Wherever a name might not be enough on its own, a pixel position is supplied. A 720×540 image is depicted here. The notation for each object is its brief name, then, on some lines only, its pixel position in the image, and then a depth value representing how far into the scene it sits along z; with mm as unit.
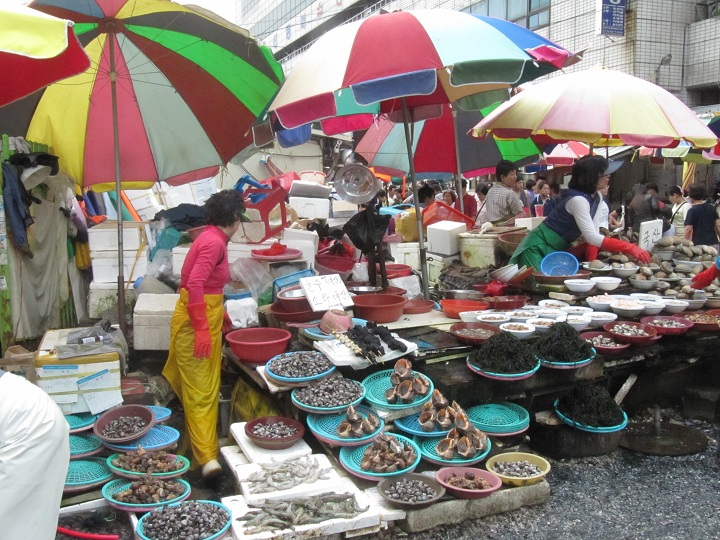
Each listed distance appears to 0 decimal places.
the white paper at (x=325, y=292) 5219
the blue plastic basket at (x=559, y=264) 6562
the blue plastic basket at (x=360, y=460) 3760
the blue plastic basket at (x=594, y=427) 4684
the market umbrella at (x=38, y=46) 3102
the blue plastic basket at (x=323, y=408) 4125
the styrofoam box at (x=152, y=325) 5484
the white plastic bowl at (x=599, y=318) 5531
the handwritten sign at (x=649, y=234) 7094
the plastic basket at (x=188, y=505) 3223
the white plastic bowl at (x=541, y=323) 5184
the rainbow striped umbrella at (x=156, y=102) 5906
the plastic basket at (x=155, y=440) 4254
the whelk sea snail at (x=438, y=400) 4340
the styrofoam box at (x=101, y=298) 6375
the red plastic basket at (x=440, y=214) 8930
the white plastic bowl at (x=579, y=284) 6133
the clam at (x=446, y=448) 4047
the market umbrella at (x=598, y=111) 6266
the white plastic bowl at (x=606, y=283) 6242
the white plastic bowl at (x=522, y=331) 5000
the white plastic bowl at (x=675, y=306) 5902
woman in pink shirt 4582
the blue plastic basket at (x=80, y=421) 4439
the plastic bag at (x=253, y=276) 6109
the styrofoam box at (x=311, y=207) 9586
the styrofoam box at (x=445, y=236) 7973
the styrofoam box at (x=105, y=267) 6453
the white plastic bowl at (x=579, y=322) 5254
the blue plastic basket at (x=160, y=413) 4637
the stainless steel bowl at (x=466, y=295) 6438
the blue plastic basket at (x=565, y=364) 4684
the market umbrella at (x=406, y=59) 4559
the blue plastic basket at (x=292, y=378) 4332
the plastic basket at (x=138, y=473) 3893
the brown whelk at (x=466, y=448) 4043
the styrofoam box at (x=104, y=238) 6445
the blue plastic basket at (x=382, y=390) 4312
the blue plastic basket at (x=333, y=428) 3990
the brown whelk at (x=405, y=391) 4340
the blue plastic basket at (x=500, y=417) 4477
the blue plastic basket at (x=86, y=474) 3910
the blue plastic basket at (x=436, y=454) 4005
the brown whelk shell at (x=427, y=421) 4230
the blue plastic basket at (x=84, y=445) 4223
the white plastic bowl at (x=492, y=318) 5301
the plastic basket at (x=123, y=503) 3619
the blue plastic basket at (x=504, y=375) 4445
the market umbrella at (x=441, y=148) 9773
